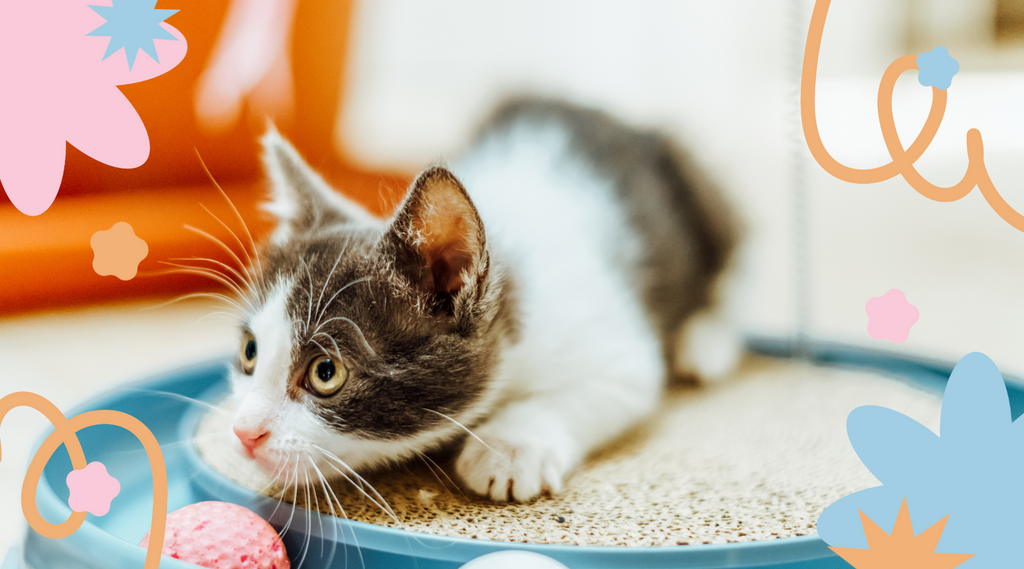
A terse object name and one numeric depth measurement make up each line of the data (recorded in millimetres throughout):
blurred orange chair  858
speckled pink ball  619
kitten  639
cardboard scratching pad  631
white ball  602
